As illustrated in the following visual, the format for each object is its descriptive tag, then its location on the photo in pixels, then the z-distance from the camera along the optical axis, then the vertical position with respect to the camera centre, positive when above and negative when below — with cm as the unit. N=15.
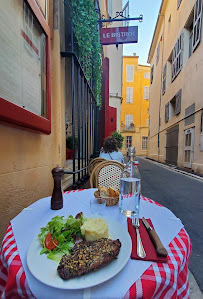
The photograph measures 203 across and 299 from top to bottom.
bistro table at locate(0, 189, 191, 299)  47 -44
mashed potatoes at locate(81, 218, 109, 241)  64 -36
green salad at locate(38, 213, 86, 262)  60 -40
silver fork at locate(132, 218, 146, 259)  59 -42
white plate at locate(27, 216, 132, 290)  46 -42
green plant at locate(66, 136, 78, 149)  376 +3
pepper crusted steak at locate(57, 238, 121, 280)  50 -39
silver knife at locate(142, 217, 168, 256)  59 -41
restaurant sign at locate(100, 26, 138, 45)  431 +316
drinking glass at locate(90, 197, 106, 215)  95 -38
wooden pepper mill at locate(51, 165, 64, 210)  107 -34
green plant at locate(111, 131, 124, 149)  672 +39
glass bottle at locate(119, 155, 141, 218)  100 -35
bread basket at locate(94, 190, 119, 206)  107 -39
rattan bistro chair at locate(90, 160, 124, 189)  197 -39
